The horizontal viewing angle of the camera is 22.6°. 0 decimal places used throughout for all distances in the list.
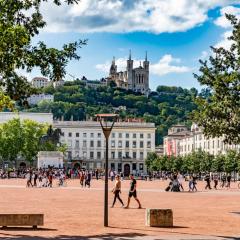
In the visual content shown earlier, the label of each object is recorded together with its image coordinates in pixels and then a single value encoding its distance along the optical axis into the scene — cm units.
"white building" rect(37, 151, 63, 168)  8750
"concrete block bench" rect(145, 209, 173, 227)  2081
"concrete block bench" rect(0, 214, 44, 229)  1958
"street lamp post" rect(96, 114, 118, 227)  2156
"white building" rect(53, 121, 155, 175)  17162
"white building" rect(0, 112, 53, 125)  16775
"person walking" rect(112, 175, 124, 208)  2878
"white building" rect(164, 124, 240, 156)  13729
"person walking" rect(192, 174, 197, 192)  5096
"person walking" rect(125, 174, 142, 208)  2834
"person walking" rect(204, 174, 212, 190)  5736
